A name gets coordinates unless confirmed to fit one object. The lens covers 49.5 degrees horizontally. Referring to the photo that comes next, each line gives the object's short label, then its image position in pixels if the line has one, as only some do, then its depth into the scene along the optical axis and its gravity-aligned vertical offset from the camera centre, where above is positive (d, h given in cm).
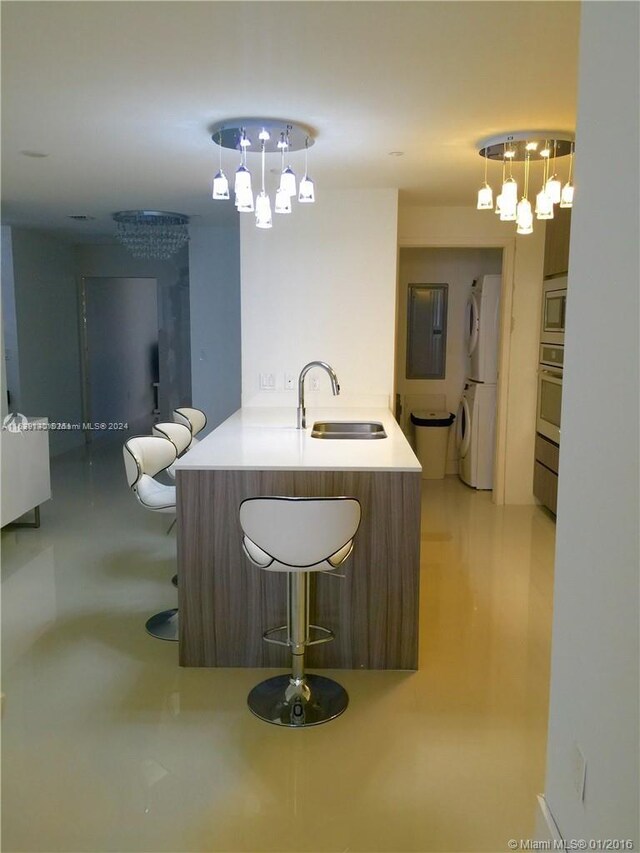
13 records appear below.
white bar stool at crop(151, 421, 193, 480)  396 -56
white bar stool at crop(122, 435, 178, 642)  340 -71
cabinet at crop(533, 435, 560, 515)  511 -103
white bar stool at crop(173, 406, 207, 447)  452 -54
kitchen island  298 -103
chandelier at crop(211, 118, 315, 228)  301 +89
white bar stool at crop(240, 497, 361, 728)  248 -79
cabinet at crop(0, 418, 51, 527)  459 -92
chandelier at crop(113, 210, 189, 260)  603 +100
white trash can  665 -97
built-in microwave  500 +21
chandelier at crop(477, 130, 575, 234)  323 +89
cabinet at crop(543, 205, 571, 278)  495 +71
